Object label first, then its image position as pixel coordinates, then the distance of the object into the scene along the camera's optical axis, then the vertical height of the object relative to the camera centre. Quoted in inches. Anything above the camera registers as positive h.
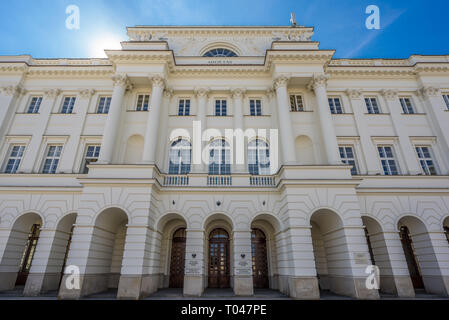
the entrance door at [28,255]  660.1 +14.3
